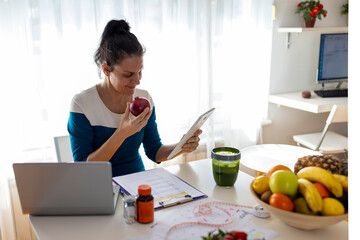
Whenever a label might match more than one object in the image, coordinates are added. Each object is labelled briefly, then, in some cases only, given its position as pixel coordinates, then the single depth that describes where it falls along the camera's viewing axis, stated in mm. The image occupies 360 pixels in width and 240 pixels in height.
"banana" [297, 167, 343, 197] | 1053
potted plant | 2930
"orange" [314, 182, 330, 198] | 1047
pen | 1249
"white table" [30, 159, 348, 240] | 1088
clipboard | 1286
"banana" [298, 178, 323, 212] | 1013
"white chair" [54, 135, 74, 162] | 1732
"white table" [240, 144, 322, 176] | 2365
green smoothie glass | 1378
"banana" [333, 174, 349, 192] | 1071
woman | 1594
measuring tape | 1129
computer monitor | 3012
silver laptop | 1141
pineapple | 1152
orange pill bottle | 1124
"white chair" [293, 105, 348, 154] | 2469
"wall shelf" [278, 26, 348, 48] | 2876
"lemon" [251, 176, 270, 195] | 1128
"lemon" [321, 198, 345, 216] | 1014
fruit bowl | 1012
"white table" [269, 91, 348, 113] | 2744
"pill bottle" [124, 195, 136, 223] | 1147
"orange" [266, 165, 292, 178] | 1184
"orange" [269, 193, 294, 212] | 1043
